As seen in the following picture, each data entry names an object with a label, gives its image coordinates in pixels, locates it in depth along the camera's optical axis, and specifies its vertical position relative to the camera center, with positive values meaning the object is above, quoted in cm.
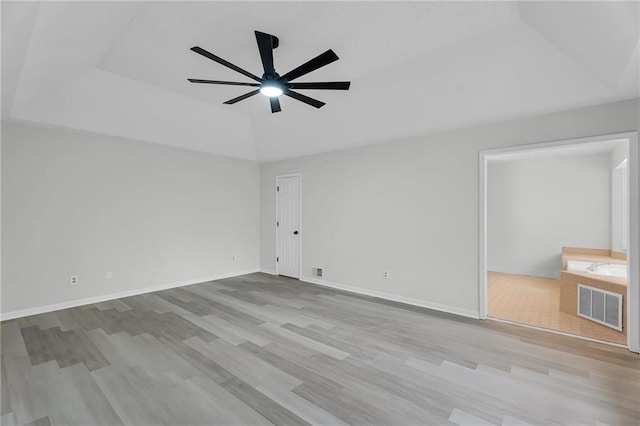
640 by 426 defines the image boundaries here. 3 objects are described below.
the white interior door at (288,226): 625 -28
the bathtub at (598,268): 421 -86
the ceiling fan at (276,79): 224 +124
